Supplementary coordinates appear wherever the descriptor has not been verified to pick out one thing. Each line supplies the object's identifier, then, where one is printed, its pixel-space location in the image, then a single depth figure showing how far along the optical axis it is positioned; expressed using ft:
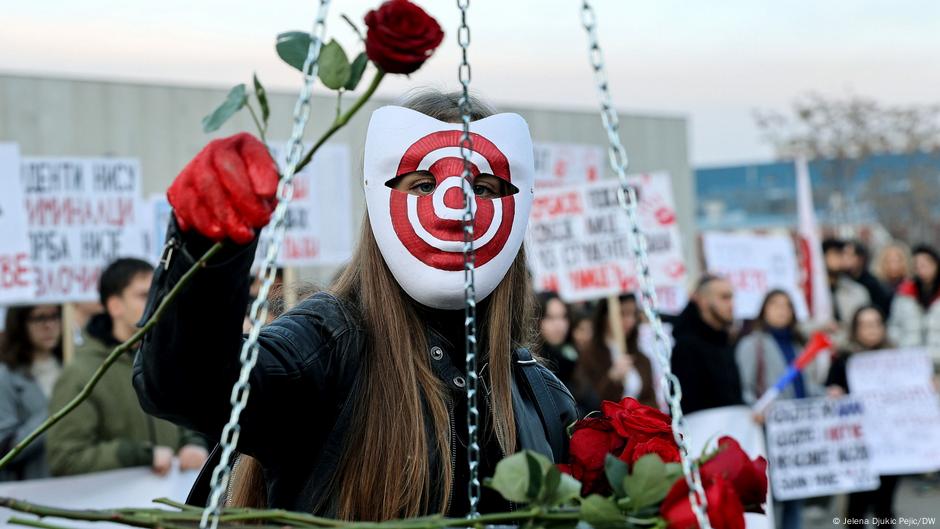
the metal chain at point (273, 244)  5.98
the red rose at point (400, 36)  6.35
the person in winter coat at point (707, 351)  24.94
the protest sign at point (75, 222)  24.79
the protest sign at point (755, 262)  34.58
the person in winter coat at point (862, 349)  28.12
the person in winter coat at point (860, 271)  36.17
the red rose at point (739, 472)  6.68
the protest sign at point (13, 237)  23.66
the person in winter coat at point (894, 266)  37.68
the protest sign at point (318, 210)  29.45
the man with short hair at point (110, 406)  18.26
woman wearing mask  8.09
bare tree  90.84
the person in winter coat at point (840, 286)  35.73
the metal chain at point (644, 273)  6.32
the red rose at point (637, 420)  8.14
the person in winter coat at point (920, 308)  32.94
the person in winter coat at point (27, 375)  19.88
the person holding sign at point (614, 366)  25.50
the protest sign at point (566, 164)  35.48
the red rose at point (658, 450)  7.73
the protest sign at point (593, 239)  29.12
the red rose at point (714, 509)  6.28
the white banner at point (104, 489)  18.99
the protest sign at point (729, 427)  25.00
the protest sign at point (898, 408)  28.40
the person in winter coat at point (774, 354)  27.14
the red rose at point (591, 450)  7.68
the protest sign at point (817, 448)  27.14
